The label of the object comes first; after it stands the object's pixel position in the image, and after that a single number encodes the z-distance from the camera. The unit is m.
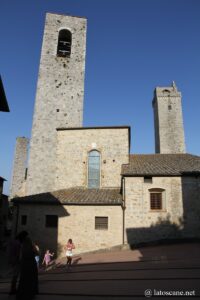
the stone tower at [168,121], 40.56
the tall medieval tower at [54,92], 21.22
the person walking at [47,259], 13.11
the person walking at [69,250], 11.36
